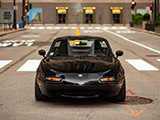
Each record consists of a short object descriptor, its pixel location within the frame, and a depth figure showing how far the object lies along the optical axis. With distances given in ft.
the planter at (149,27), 144.77
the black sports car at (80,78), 23.02
